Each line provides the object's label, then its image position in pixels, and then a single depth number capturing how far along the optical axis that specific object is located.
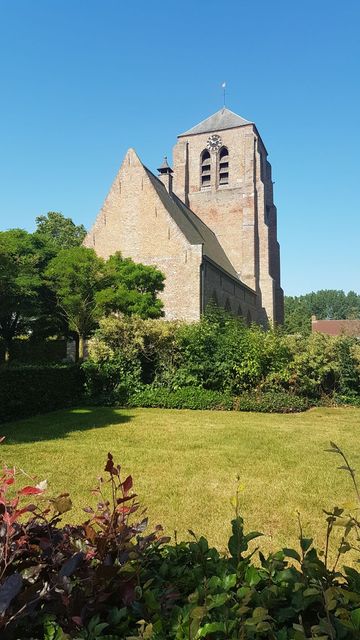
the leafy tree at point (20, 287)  18.09
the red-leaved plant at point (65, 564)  1.28
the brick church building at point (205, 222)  23.56
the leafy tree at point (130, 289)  18.78
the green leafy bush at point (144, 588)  1.23
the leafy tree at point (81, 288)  19.00
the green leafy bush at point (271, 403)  14.05
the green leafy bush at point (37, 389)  11.65
